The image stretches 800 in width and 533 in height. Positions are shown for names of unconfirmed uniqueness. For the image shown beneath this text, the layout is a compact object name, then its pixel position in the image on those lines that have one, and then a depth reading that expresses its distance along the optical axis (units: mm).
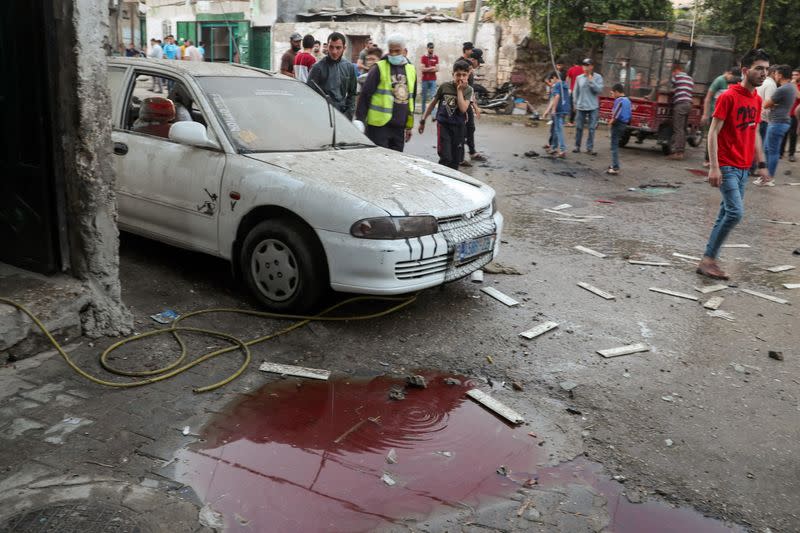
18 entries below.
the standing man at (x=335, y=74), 8422
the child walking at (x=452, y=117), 9367
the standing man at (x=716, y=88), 13992
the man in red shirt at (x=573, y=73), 18000
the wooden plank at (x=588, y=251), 7442
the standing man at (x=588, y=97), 14805
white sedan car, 4738
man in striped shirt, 15185
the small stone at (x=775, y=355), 4954
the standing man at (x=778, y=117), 11930
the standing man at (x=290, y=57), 12594
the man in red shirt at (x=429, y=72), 21844
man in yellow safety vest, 8047
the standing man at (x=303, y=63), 12766
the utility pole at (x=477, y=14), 24873
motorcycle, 24469
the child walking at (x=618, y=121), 12992
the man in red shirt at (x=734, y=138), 6418
